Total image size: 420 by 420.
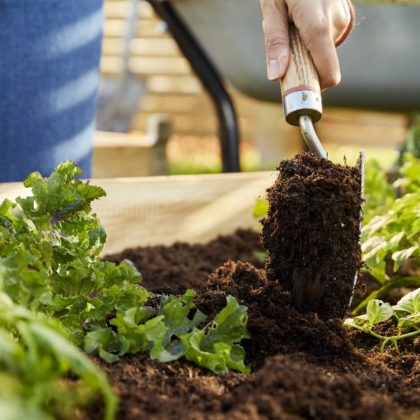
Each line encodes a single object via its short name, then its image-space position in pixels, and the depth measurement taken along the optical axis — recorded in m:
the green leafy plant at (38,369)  0.77
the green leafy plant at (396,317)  1.08
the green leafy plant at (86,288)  0.95
